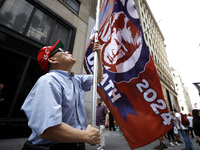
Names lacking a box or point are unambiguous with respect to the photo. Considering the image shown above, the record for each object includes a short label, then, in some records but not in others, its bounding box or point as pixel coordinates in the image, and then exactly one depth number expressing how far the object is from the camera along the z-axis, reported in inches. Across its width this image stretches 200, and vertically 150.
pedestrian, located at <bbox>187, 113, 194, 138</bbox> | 319.3
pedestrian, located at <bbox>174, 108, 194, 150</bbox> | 189.7
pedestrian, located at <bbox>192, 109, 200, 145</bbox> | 169.6
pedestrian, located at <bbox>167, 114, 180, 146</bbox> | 230.4
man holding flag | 30.9
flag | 80.7
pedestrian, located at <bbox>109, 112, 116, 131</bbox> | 367.7
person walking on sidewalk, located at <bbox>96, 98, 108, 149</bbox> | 174.9
